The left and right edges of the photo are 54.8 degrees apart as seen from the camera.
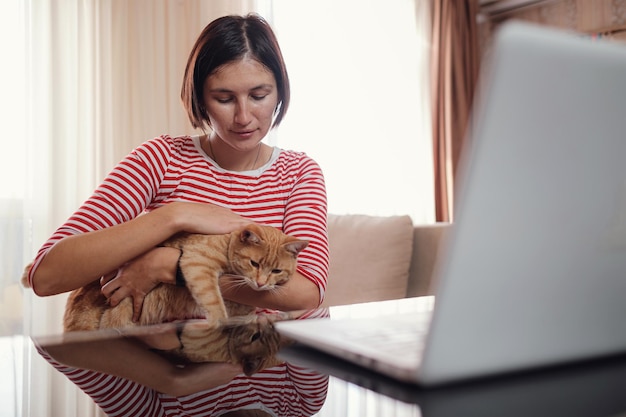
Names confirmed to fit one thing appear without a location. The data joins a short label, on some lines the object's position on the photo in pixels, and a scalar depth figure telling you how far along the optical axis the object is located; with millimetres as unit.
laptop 366
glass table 396
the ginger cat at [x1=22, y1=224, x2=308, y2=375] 1116
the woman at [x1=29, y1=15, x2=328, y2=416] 1145
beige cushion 2309
